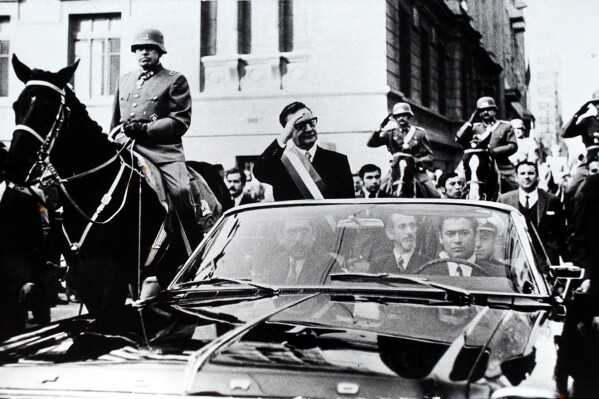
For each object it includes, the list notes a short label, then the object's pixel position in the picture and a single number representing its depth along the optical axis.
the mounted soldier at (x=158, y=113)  4.15
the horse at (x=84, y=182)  3.50
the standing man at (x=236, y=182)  4.63
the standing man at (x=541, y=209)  3.69
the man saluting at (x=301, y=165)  4.41
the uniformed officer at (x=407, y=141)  4.50
